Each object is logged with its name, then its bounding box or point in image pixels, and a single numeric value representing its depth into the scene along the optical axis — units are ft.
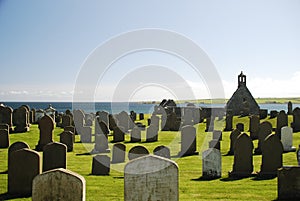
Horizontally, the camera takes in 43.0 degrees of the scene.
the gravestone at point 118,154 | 55.47
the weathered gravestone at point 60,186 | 20.90
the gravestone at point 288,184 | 33.94
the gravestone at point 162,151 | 53.42
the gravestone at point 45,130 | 66.90
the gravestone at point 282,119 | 88.07
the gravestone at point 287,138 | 65.26
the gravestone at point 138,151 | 49.68
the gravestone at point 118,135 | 84.43
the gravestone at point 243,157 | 46.39
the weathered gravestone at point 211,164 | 44.88
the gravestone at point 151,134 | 85.16
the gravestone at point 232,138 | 64.08
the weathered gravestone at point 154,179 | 22.52
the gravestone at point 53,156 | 39.73
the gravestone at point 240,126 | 89.73
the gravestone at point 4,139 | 69.72
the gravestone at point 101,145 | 66.80
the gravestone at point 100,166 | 46.39
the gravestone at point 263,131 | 63.77
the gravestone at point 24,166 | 34.22
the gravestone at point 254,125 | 85.10
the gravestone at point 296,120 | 96.08
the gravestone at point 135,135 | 83.92
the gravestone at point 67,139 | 66.80
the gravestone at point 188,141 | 66.28
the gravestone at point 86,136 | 81.00
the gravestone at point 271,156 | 44.86
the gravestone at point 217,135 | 82.60
